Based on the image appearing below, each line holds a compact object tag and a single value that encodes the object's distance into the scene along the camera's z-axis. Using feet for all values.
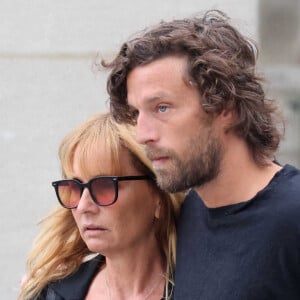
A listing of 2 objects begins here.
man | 24.69
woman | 25.52
